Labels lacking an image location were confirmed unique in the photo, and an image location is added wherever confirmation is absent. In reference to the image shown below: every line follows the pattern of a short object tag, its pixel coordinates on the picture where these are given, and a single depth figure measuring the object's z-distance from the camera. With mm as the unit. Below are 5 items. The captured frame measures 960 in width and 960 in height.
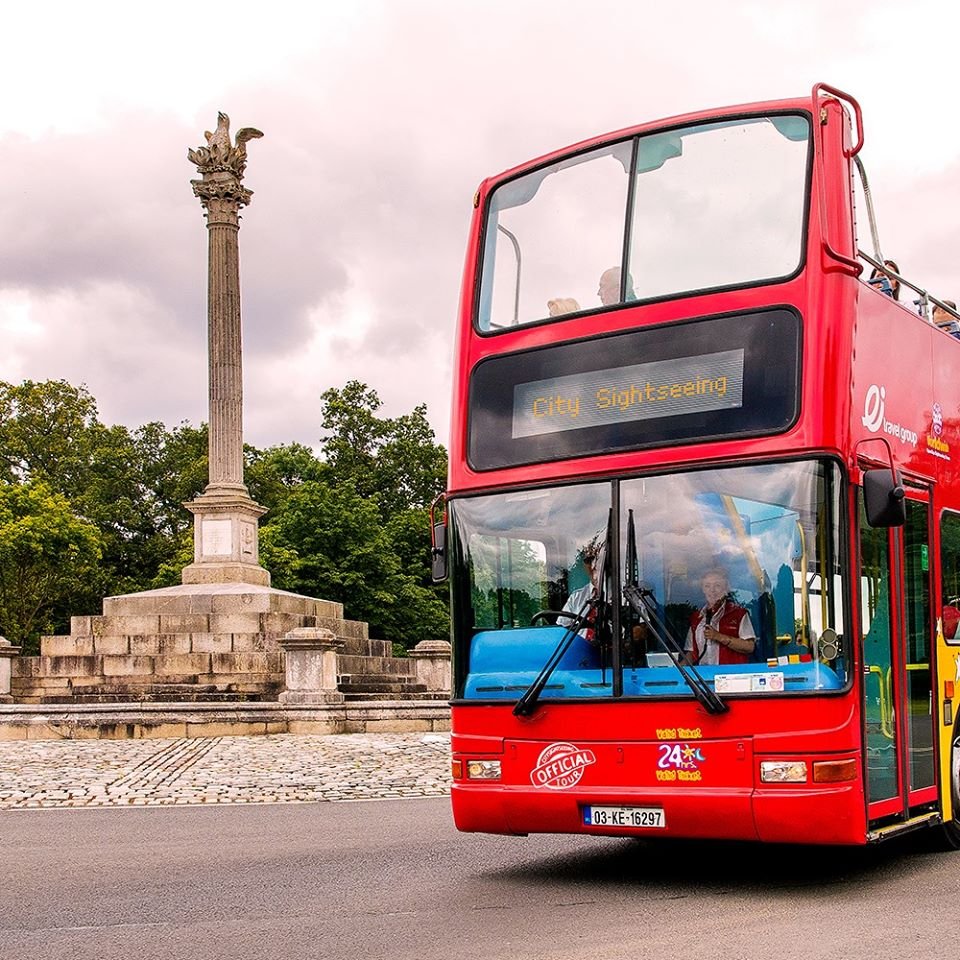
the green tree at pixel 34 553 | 53812
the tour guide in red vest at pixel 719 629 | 8078
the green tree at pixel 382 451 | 69250
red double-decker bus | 8016
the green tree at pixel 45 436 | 68250
